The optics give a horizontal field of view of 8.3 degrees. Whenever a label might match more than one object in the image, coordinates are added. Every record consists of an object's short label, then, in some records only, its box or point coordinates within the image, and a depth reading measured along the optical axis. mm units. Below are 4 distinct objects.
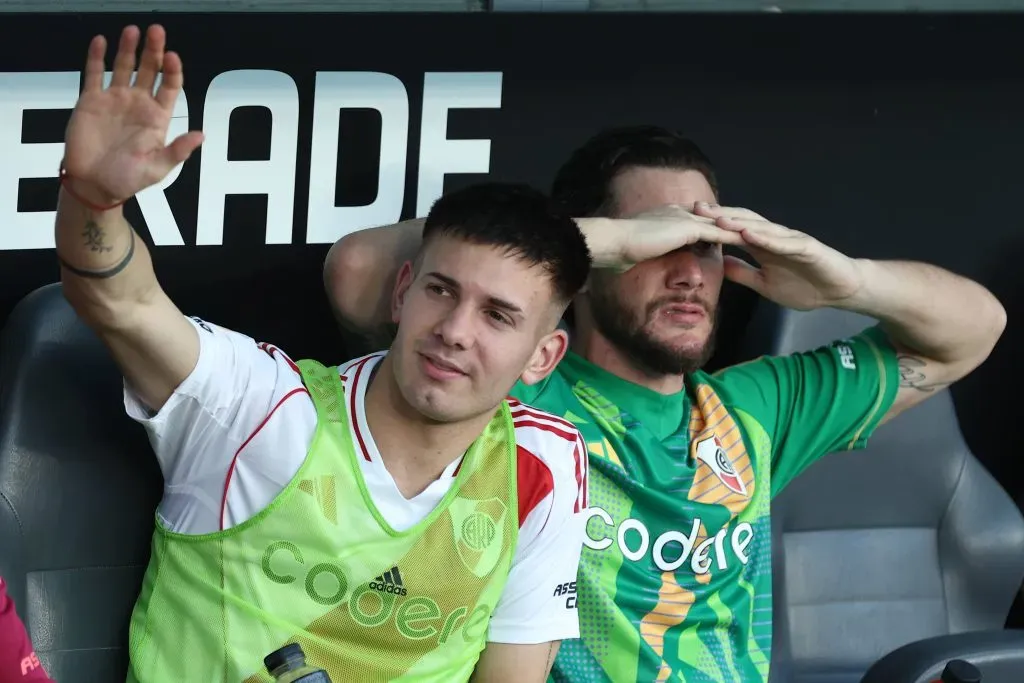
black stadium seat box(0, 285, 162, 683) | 8169
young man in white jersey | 8109
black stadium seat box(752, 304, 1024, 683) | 8799
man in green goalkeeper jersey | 8439
